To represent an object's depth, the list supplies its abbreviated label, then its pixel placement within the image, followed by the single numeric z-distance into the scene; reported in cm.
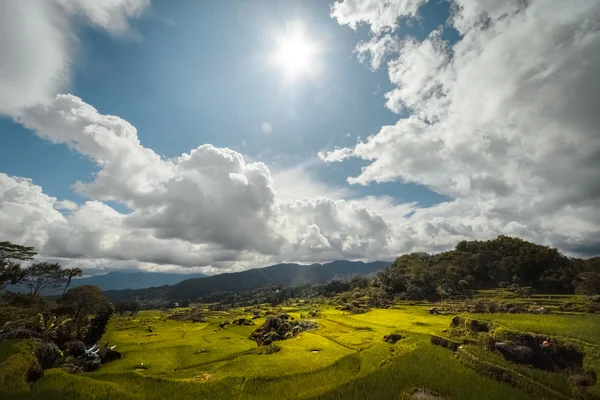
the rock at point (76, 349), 3816
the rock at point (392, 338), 3722
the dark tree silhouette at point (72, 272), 7738
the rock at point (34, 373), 2208
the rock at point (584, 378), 2186
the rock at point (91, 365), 3334
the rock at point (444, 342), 3006
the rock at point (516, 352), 2522
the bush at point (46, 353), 2764
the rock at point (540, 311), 5025
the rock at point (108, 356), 3862
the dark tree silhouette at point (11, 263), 5731
